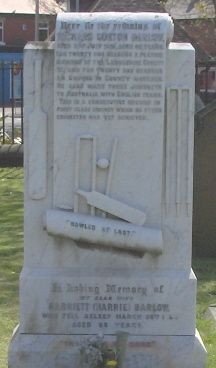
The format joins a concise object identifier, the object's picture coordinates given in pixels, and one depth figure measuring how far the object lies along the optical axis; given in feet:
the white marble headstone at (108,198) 15.29
